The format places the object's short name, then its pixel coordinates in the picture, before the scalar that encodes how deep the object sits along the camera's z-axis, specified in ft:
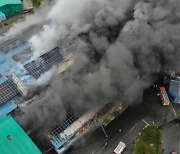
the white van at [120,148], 107.13
